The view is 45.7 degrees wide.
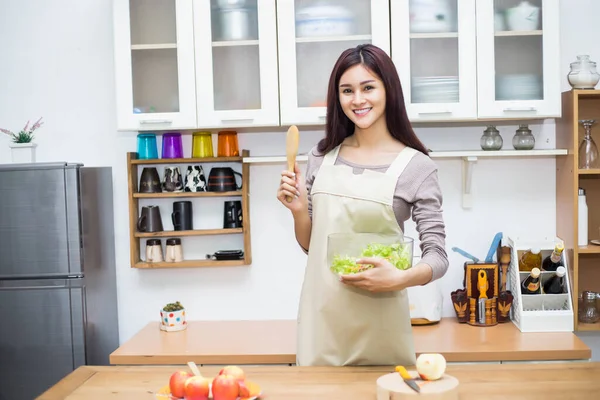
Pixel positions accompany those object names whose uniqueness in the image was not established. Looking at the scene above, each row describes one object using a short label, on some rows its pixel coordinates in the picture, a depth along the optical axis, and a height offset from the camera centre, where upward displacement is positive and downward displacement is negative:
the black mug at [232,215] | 3.05 -0.20
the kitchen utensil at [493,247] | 2.88 -0.35
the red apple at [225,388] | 1.30 -0.40
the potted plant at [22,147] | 3.00 +0.12
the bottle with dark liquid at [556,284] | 2.79 -0.49
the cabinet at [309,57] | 2.69 +0.42
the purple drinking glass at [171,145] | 3.02 +0.11
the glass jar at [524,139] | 2.88 +0.09
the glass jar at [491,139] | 2.89 +0.09
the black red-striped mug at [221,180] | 3.00 -0.05
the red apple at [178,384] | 1.32 -0.40
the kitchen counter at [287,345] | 2.49 -0.66
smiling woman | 1.84 -0.11
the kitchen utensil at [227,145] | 2.99 +0.10
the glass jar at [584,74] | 2.75 +0.33
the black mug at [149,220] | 3.04 -0.21
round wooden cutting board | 1.29 -0.42
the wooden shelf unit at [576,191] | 2.79 -0.13
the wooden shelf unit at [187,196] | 2.99 -0.18
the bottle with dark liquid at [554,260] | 2.74 -0.40
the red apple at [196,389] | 1.30 -0.40
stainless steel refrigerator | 2.75 -0.39
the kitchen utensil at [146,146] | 3.02 +0.11
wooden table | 1.43 -0.46
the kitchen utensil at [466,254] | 2.89 -0.38
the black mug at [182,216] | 3.05 -0.20
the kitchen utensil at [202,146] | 3.01 +0.10
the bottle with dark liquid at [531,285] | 2.78 -0.49
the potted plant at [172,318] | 2.91 -0.61
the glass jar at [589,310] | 2.86 -0.61
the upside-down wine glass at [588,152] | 2.85 +0.03
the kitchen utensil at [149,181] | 3.03 -0.04
